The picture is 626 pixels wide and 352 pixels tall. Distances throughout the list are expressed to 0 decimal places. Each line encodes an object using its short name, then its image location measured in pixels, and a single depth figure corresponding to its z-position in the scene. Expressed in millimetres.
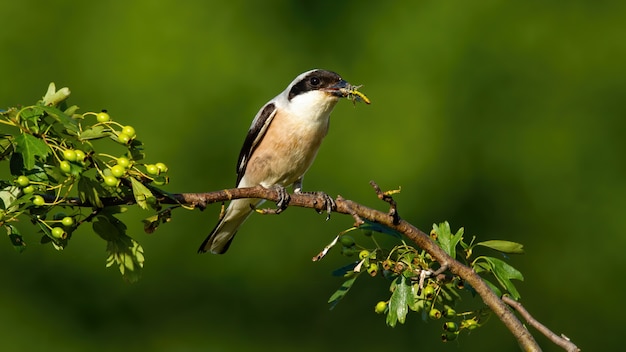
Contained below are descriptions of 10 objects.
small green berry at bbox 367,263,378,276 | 4502
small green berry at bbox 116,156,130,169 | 4230
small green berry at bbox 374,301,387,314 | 4687
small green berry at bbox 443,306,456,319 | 4484
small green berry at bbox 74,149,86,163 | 4070
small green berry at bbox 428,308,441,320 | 4461
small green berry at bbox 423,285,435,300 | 4520
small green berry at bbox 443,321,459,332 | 4535
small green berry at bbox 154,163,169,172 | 4477
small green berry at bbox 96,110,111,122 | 4441
